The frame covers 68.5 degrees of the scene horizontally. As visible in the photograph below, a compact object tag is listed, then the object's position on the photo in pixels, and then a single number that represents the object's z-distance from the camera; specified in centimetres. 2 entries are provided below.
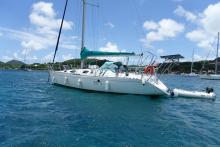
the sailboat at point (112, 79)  1364
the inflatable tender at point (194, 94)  1488
